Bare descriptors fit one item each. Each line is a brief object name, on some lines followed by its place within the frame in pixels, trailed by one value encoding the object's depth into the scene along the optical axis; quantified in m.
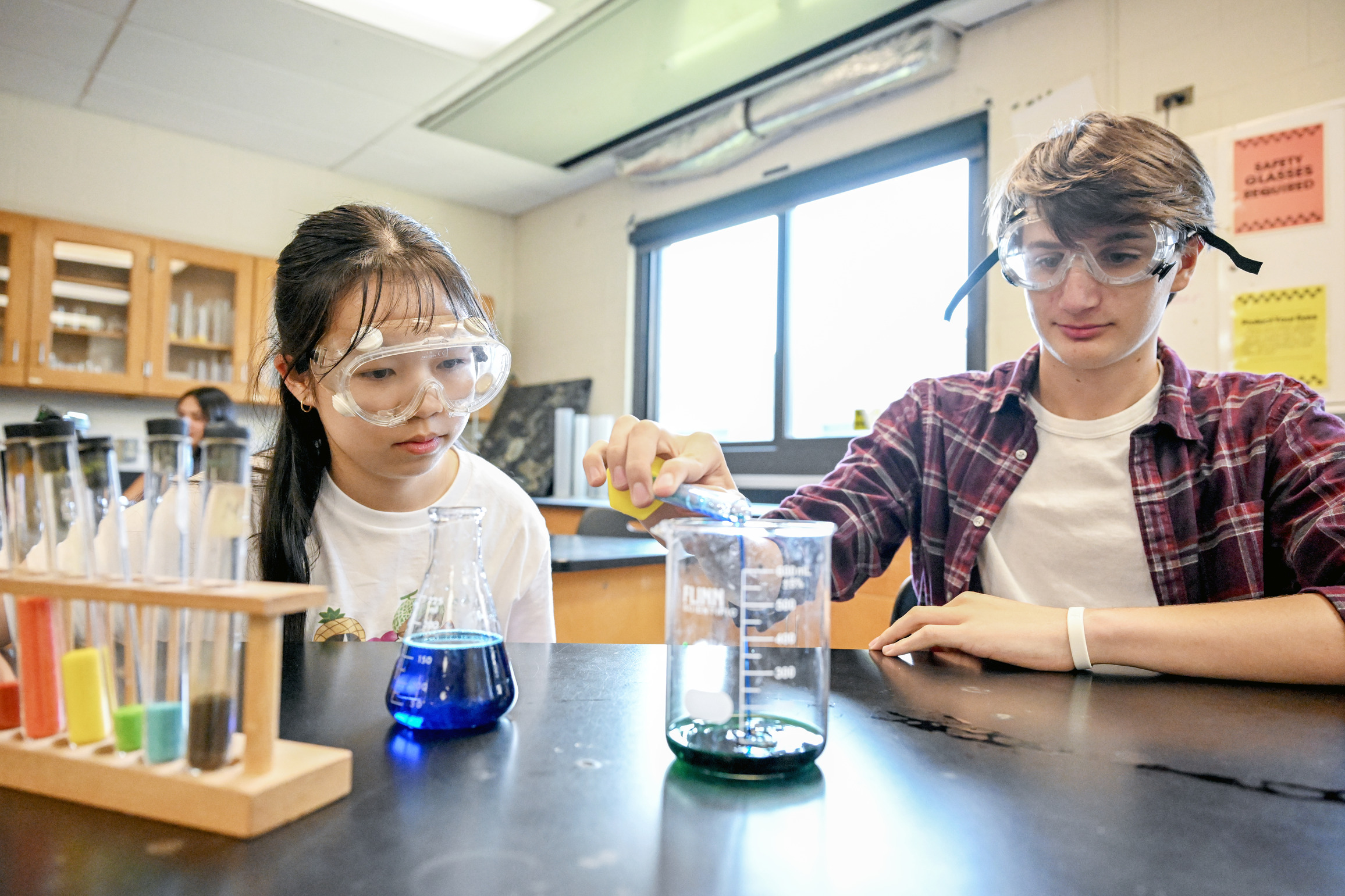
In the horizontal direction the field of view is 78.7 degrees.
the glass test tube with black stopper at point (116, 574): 0.50
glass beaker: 0.56
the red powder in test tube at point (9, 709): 0.55
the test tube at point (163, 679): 0.48
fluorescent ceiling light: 2.99
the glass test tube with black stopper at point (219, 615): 0.48
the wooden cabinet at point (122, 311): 3.73
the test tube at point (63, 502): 0.53
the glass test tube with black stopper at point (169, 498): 0.50
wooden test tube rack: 0.44
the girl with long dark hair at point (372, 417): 1.12
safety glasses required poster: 2.16
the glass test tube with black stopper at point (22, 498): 0.54
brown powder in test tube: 0.47
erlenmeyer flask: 0.60
